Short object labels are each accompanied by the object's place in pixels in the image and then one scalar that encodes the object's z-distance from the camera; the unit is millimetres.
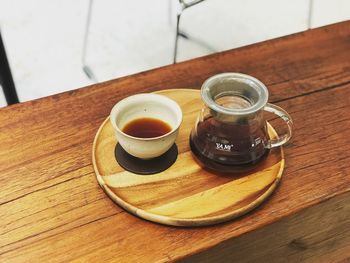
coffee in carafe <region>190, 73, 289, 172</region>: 818
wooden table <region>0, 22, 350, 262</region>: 769
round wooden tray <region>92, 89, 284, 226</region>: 788
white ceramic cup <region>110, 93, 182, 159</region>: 803
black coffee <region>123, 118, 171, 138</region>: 862
